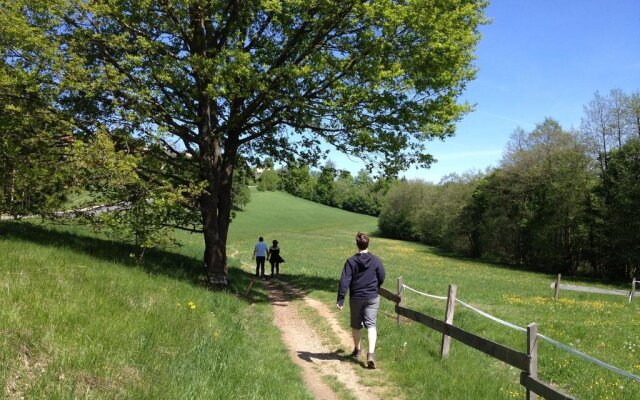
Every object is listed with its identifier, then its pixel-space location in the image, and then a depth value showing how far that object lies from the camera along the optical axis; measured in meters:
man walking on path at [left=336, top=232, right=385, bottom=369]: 8.32
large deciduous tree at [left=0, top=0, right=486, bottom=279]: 11.98
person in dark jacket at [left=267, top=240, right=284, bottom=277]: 22.55
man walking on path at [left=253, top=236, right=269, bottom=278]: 22.17
